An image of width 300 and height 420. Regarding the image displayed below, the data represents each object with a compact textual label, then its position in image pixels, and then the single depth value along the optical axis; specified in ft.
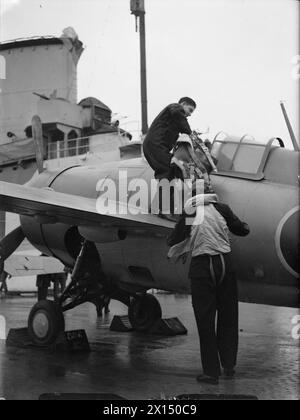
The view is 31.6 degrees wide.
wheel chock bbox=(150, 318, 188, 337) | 27.45
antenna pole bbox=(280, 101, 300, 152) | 20.05
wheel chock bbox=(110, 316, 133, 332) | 29.04
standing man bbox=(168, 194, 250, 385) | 15.34
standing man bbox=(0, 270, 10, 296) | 55.36
